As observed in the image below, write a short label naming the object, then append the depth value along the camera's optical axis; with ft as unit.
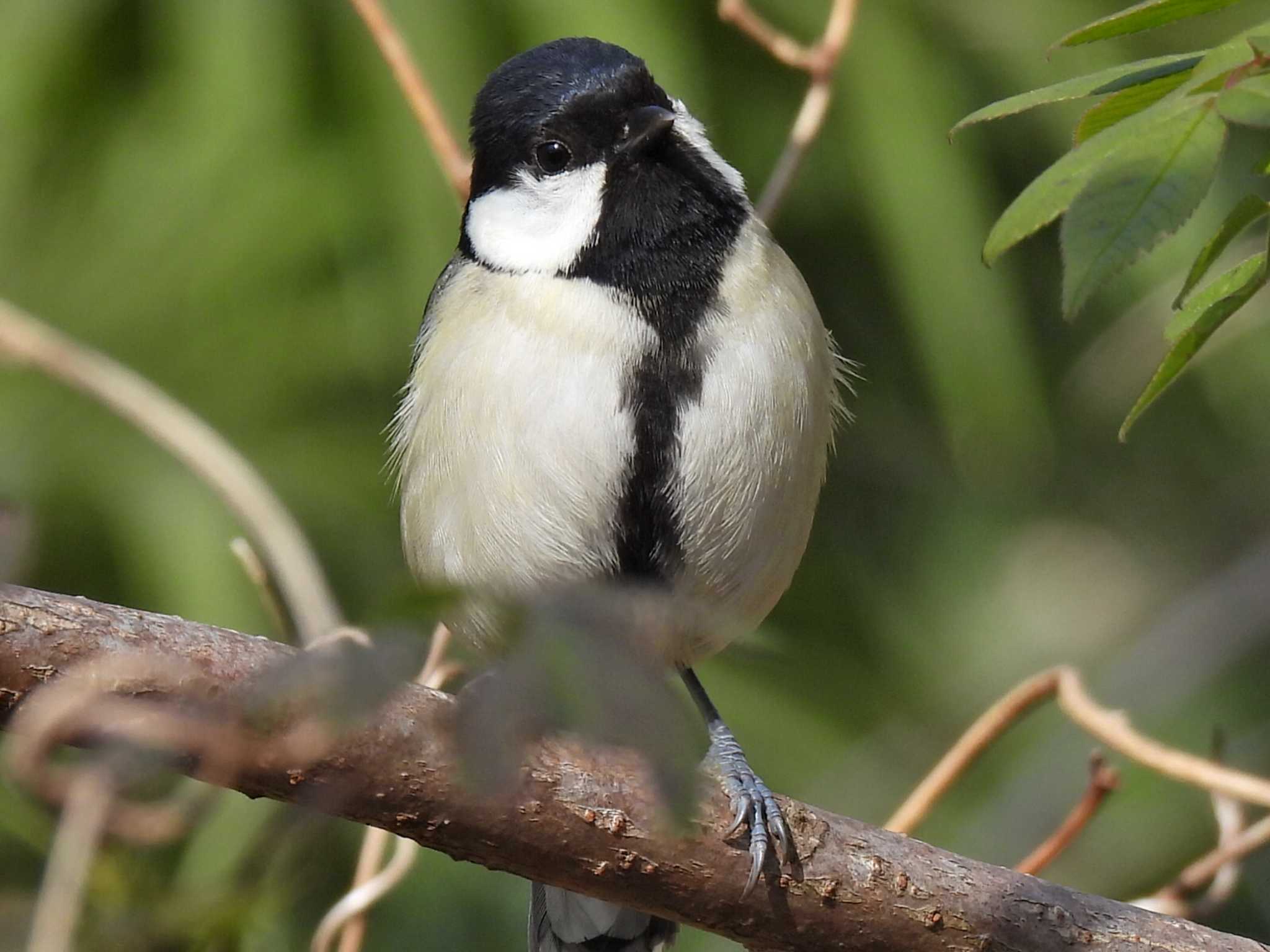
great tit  9.15
